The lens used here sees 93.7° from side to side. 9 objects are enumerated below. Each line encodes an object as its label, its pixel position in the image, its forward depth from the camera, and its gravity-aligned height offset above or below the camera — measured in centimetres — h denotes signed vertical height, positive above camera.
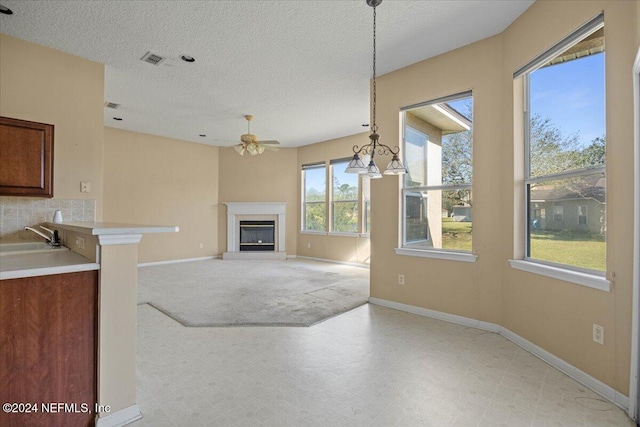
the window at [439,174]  342 +50
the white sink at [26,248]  237 -29
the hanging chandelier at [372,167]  260 +44
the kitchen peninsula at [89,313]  150 -54
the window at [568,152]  220 +53
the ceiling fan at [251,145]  521 +126
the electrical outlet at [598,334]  207 -82
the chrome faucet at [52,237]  269 -21
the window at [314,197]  778 +48
